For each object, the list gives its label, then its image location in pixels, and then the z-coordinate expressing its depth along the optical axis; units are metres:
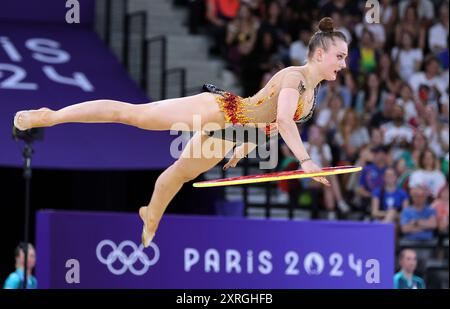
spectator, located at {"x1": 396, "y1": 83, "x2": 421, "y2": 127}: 14.07
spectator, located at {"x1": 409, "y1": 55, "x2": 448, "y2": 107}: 14.21
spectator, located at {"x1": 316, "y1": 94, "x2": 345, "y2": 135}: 13.70
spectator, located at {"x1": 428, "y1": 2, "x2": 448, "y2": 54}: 14.92
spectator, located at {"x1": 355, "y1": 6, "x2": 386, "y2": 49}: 14.55
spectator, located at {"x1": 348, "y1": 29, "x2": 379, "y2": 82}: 14.42
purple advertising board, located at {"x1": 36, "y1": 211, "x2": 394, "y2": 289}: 10.80
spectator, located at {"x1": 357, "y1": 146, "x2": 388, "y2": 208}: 13.23
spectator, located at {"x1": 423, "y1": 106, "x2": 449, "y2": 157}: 13.73
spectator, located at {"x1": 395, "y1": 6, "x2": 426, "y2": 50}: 14.88
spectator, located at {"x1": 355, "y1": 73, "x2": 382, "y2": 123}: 14.16
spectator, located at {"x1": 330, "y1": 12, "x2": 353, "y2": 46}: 14.45
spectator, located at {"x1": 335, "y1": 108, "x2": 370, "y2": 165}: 13.48
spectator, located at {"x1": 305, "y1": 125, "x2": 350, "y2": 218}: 13.09
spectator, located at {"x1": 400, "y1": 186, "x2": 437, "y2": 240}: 12.88
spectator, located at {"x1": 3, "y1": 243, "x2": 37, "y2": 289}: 10.80
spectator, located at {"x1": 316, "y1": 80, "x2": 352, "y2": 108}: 13.92
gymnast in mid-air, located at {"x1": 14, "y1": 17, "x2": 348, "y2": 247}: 7.86
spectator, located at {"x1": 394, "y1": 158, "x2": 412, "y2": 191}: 13.24
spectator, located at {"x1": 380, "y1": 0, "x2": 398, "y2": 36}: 14.95
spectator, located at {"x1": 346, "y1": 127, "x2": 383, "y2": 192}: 13.37
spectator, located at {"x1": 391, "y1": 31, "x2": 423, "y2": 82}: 14.62
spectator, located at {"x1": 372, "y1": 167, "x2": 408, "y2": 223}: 12.98
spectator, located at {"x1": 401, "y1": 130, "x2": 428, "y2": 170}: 13.44
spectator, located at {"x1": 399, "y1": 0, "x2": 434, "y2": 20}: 15.12
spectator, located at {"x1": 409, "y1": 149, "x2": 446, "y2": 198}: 13.23
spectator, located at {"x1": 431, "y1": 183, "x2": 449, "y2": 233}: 12.94
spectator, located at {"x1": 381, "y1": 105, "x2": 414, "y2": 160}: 13.66
